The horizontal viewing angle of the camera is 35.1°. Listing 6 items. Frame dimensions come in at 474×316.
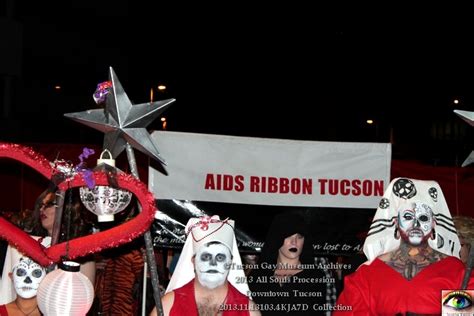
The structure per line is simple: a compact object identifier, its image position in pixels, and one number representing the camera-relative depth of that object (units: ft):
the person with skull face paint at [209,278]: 15.25
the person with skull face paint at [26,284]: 15.31
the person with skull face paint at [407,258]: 15.64
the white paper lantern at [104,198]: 12.70
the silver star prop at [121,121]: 13.39
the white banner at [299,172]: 20.84
